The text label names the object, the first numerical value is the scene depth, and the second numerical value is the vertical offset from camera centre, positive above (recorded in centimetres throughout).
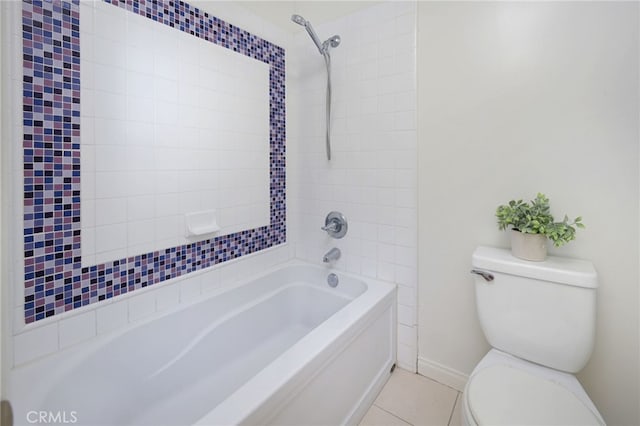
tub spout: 212 -31
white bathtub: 114 -68
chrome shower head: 187 +101
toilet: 111 -55
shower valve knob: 210 -11
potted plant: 134 -8
